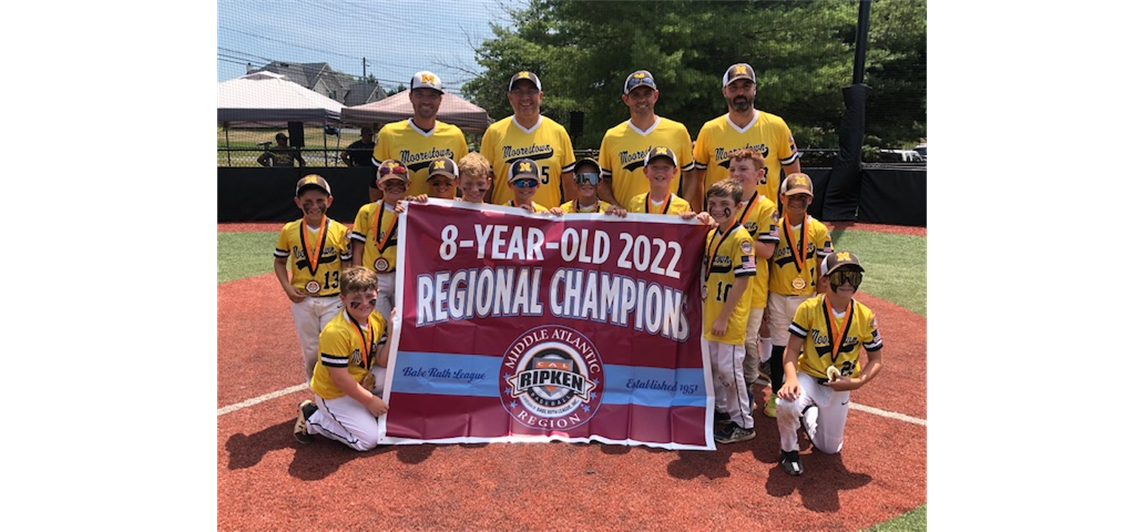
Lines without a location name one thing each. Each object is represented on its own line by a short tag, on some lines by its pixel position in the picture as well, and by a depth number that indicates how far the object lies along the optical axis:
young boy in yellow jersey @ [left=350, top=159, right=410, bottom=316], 4.75
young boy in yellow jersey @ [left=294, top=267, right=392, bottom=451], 4.12
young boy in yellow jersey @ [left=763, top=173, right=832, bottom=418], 4.73
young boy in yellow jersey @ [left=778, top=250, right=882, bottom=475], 3.97
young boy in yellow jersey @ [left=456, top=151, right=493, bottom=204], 4.67
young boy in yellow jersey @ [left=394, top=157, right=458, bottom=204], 4.82
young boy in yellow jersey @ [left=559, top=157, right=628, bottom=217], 4.90
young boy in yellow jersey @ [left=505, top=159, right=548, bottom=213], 4.66
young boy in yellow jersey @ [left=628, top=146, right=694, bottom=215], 4.62
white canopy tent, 20.44
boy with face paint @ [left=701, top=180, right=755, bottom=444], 4.29
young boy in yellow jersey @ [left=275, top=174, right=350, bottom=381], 4.73
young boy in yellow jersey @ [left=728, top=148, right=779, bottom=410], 4.61
